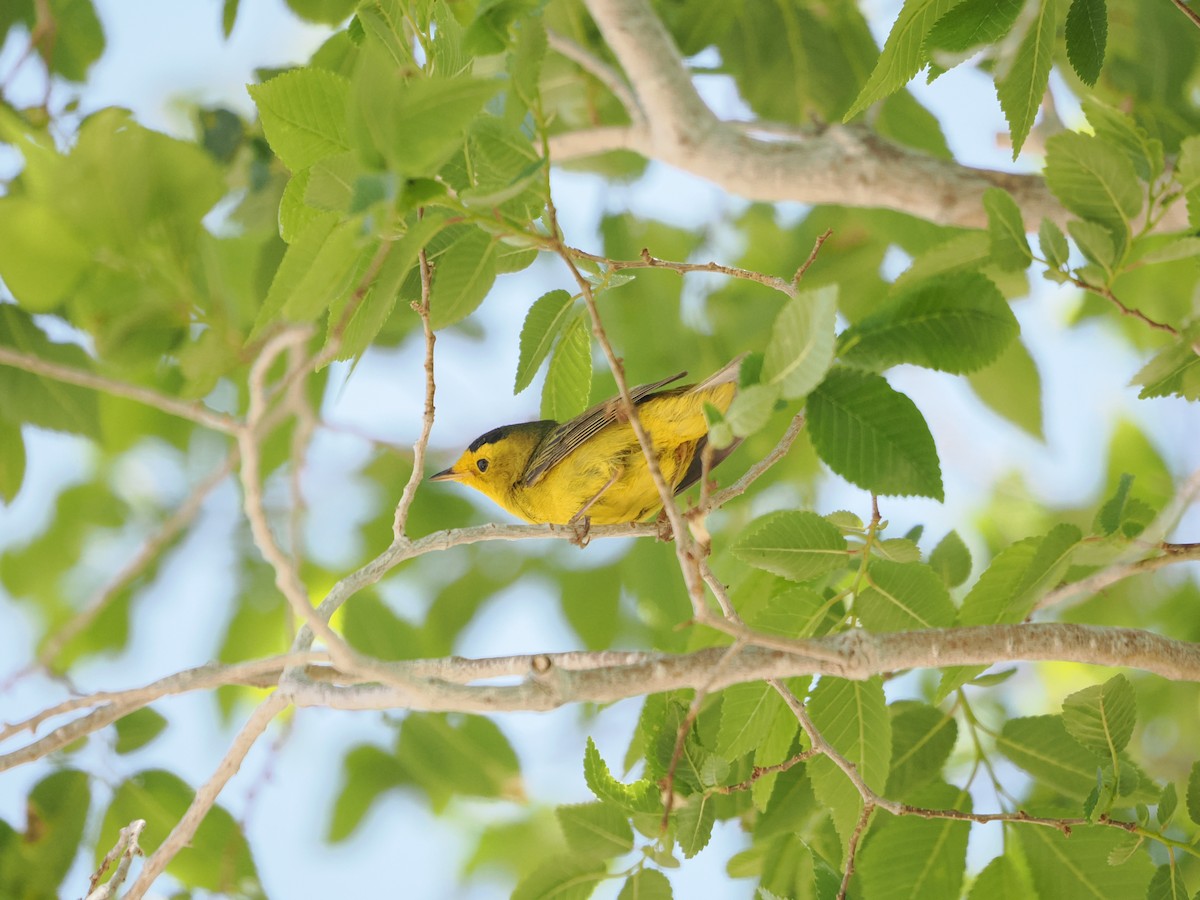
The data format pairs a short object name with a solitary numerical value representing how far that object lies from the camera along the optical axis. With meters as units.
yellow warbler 7.25
